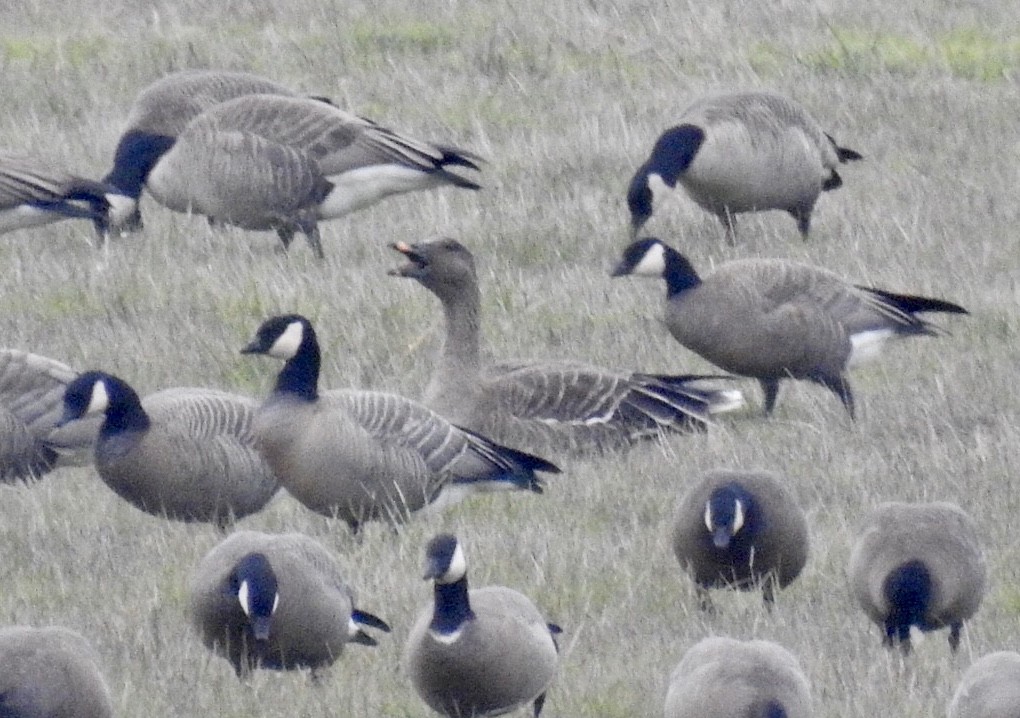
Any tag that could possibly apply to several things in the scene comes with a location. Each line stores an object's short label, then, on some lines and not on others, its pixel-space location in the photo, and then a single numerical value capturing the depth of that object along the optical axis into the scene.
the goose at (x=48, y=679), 11.72
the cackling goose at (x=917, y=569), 13.87
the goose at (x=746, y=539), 14.94
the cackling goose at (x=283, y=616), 13.53
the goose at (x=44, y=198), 23.52
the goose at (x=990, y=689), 11.58
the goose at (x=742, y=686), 11.84
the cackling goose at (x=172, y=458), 17.08
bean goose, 19.41
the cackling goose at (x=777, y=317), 20.22
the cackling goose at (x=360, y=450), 16.92
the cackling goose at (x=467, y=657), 12.69
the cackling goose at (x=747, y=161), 25.14
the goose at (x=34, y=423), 18.14
